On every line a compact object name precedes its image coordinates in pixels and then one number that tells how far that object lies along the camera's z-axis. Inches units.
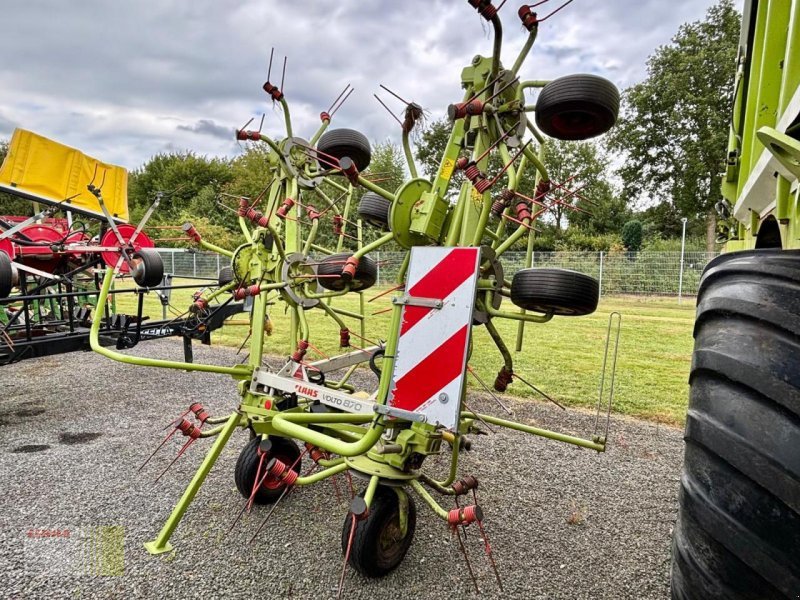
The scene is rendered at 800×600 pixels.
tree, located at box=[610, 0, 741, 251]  951.6
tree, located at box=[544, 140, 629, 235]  944.9
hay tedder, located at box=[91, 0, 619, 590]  81.5
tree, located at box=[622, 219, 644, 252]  1101.1
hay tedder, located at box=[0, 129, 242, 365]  165.3
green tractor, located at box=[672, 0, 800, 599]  37.8
